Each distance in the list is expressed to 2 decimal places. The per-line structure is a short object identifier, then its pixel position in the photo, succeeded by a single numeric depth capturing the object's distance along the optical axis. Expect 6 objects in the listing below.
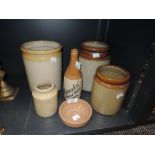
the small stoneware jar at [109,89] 0.73
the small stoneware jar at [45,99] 0.74
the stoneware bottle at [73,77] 0.81
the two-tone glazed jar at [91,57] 0.87
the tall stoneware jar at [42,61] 0.79
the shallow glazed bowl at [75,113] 0.77
